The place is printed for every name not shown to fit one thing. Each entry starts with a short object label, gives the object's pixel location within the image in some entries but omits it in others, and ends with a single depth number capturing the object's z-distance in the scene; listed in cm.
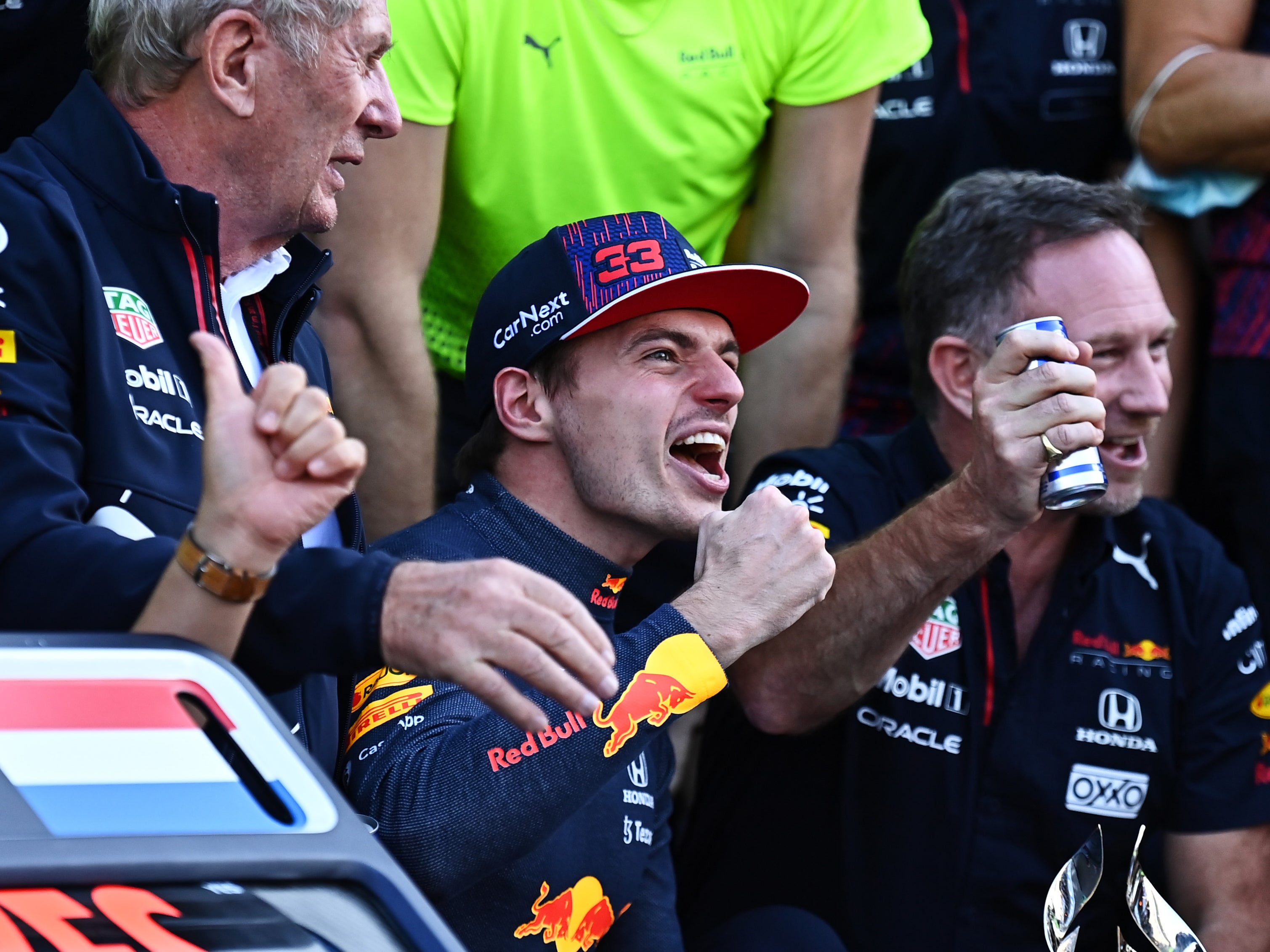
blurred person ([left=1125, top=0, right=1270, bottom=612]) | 675
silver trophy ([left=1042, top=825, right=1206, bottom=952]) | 543
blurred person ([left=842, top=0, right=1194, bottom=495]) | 731
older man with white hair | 283
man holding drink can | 541
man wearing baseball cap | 376
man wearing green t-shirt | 581
